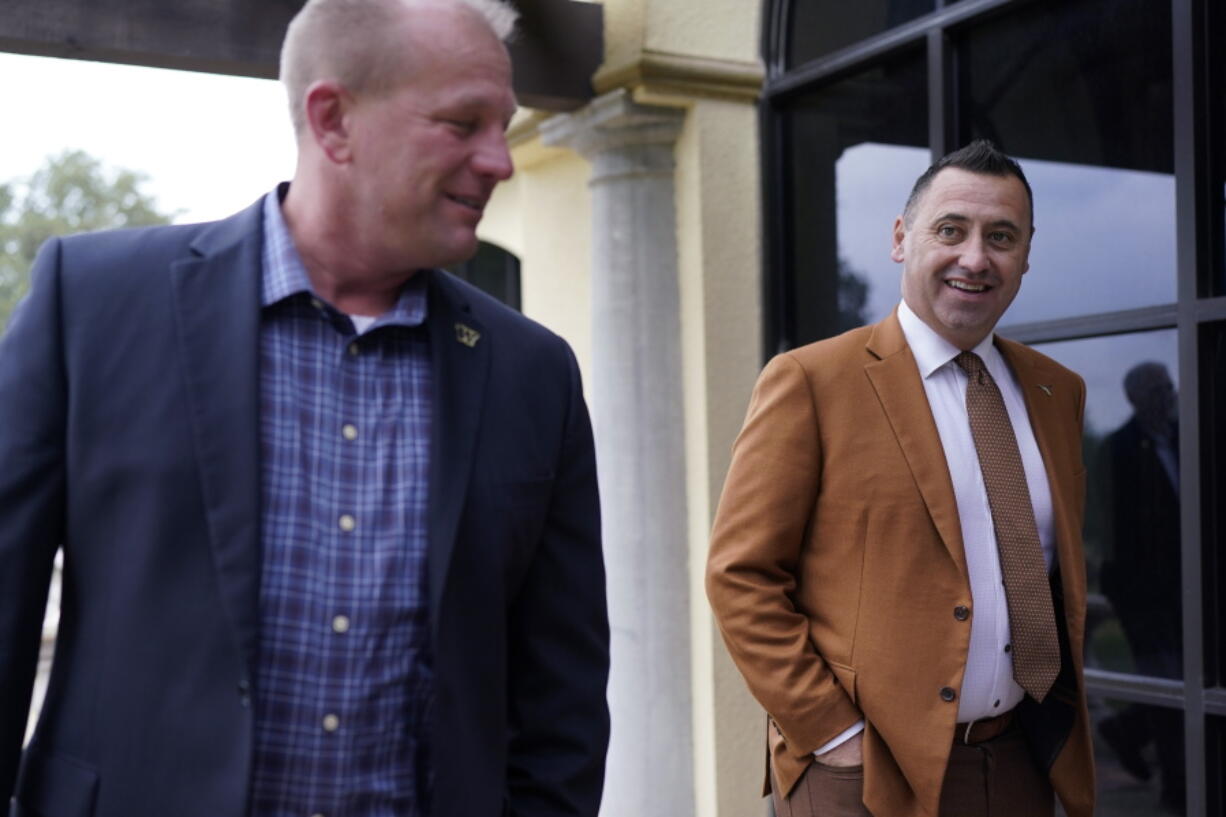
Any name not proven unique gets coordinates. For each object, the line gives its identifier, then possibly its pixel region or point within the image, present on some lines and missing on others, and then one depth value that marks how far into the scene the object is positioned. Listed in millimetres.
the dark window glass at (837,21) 4652
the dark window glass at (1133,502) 3658
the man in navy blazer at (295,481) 1655
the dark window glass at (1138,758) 3648
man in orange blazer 2650
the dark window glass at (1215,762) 3516
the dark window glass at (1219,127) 3523
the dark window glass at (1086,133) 3701
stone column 5008
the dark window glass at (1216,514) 3496
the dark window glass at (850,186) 4656
